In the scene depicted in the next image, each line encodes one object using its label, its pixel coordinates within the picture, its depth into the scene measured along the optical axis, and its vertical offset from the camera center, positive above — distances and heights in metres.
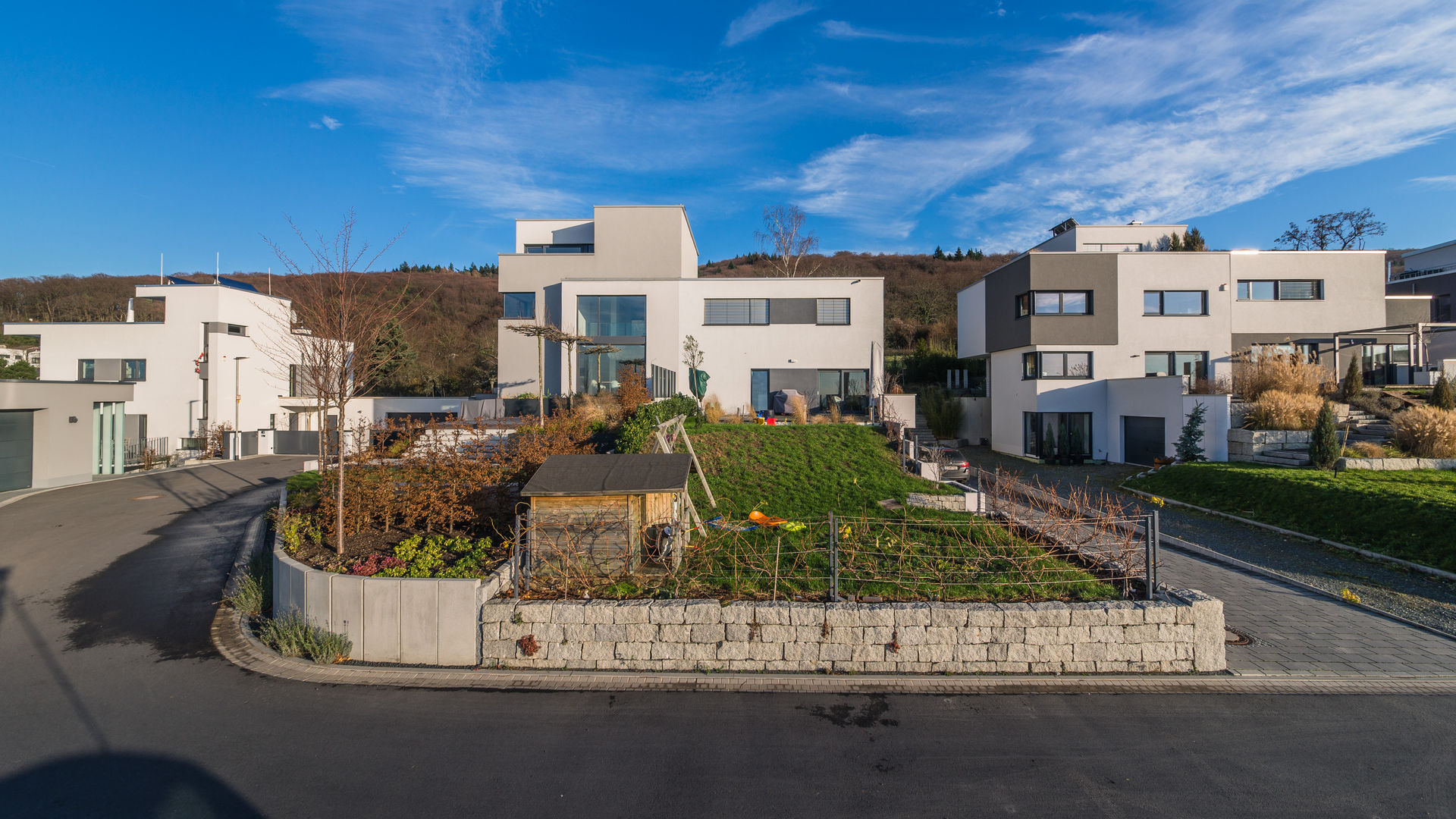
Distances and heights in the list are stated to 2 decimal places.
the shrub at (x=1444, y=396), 14.87 +0.44
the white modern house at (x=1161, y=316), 21.89 +3.69
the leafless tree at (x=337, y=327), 7.55 +1.15
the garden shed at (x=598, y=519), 6.47 -1.19
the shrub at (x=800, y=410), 18.56 +0.12
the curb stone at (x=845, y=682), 5.29 -2.49
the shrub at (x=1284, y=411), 14.94 +0.06
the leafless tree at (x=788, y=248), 42.44 +12.10
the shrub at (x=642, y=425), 11.00 -0.22
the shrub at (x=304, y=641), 5.88 -2.32
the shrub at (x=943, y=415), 25.08 -0.04
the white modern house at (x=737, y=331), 24.11 +3.49
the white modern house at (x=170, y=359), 26.67 +2.57
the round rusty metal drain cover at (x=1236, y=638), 6.15 -2.40
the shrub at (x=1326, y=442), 12.93 -0.64
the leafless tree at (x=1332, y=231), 35.03 +11.16
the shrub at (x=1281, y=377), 16.11 +1.03
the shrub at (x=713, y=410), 20.27 +0.14
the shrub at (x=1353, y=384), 16.97 +0.85
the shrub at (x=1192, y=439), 16.64 -0.73
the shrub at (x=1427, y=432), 12.37 -0.42
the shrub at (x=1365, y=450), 12.81 -0.82
